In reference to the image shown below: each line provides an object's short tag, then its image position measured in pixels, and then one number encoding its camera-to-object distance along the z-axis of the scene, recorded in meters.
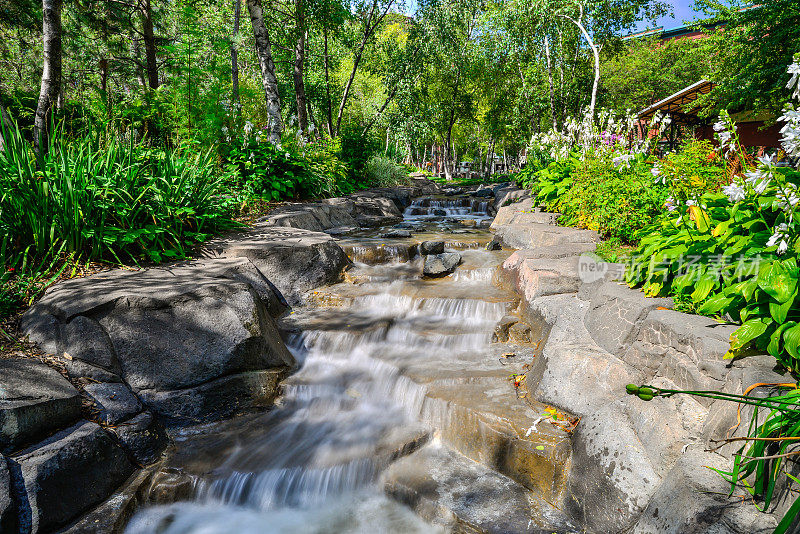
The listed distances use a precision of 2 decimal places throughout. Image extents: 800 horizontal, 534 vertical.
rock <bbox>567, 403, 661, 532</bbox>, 2.85
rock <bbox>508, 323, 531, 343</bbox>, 5.29
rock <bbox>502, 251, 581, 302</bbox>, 5.47
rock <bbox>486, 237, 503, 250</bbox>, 9.01
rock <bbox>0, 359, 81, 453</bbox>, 3.01
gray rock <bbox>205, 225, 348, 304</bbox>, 6.56
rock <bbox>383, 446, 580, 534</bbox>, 3.11
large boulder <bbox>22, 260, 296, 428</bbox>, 4.07
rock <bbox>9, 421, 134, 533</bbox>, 2.92
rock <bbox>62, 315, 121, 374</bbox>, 4.00
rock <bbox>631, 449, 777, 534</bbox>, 2.20
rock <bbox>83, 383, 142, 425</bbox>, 3.63
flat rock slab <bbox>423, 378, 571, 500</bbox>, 3.38
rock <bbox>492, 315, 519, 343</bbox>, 5.38
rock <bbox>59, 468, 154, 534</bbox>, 3.10
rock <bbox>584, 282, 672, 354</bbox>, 3.85
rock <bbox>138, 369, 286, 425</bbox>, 4.08
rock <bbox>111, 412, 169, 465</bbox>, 3.62
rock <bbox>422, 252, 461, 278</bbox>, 7.49
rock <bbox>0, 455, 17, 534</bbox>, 2.73
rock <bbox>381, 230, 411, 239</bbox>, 10.40
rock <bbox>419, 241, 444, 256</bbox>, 8.55
